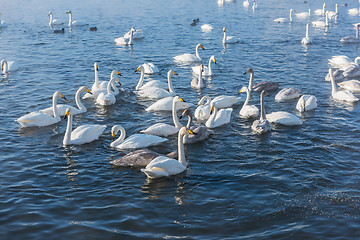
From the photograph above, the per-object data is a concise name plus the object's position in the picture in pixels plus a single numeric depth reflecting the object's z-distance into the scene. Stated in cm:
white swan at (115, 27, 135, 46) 3170
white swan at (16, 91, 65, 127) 1596
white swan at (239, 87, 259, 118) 1678
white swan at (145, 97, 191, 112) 1783
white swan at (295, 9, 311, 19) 4482
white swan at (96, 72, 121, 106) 1842
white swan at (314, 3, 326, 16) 4551
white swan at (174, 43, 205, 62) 2617
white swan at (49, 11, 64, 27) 3985
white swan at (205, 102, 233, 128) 1598
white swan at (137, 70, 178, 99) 1964
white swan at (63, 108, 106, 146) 1451
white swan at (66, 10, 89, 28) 3956
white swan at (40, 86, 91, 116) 1709
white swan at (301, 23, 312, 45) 3036
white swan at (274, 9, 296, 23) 3997
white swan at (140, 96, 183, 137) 1498
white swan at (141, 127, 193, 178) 1191
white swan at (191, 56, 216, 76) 2314
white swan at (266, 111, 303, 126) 1587
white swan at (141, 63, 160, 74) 2375
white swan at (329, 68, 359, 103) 1858
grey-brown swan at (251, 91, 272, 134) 1518
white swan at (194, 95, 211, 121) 1677
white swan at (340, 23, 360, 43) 3061
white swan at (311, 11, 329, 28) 3859
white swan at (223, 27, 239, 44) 3107
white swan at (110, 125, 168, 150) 1407
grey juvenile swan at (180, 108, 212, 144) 1454
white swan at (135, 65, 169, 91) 2044
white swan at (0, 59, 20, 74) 2436
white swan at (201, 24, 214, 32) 3687
